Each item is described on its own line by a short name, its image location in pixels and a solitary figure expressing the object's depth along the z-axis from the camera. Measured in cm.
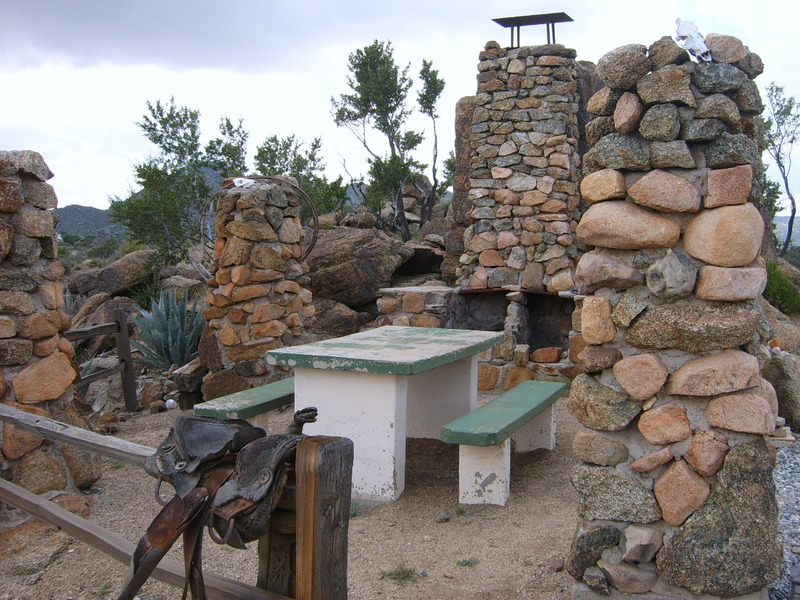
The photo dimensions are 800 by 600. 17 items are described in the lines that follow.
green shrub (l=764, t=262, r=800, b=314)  829
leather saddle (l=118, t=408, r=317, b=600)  171
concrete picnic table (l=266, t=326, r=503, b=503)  378
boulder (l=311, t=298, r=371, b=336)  771
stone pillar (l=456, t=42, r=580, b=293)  722
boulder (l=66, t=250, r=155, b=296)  1233
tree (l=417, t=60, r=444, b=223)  1283
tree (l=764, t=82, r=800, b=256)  1367
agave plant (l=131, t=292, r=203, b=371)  768
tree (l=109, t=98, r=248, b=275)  1288
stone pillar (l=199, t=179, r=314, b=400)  606
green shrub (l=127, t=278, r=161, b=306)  1187
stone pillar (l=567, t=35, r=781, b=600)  241
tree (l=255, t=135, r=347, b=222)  1262
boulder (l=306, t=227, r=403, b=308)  816
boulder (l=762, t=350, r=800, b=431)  512
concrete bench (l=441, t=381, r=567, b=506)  359
